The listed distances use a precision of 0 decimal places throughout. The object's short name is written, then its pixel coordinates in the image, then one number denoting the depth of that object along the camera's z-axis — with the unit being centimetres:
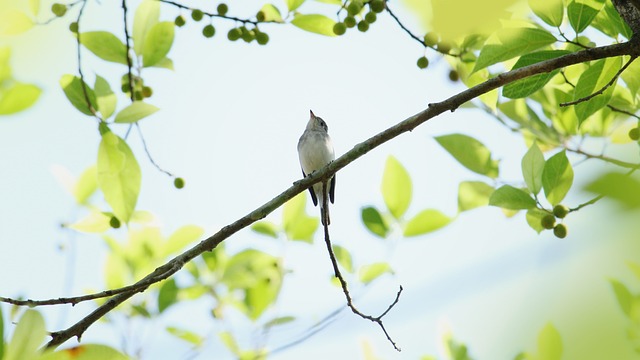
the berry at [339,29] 570
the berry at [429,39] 546
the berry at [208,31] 675
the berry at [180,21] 666
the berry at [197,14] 657
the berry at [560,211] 463
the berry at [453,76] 605
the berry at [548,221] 471
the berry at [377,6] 589
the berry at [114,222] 557
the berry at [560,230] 459
